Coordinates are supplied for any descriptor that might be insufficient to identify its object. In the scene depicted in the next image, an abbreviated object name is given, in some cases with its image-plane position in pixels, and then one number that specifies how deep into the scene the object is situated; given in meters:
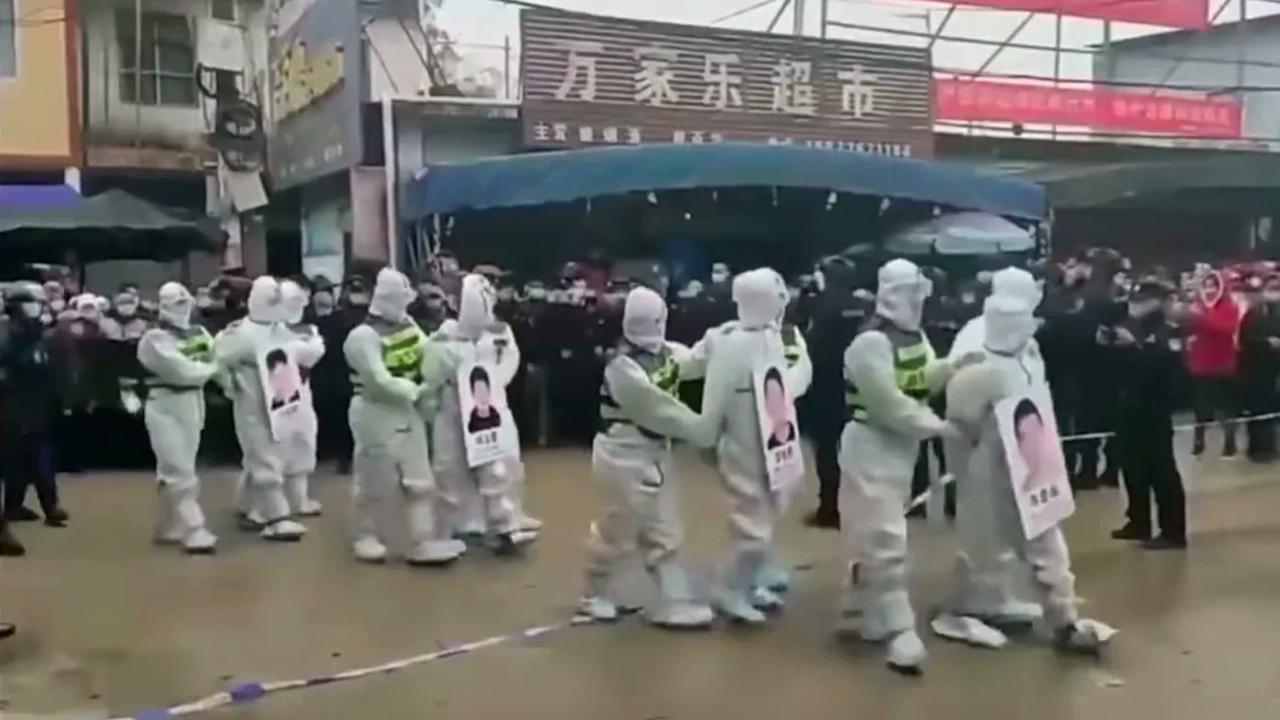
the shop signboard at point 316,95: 12.89
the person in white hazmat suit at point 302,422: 9.09
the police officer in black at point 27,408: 9.08
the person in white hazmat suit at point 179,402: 8.48
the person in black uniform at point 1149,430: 8.26
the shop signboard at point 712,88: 13.55
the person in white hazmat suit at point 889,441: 5.94
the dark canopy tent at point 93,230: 12.93
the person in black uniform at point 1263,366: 11.34
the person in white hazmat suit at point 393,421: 8.01
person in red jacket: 11.34
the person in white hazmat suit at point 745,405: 6.46
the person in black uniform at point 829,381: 8.97
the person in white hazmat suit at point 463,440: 8.18
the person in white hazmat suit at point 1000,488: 6.08
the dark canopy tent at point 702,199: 12.36
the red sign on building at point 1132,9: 15.01
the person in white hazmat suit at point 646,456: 6.47
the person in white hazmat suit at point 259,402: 8.84
